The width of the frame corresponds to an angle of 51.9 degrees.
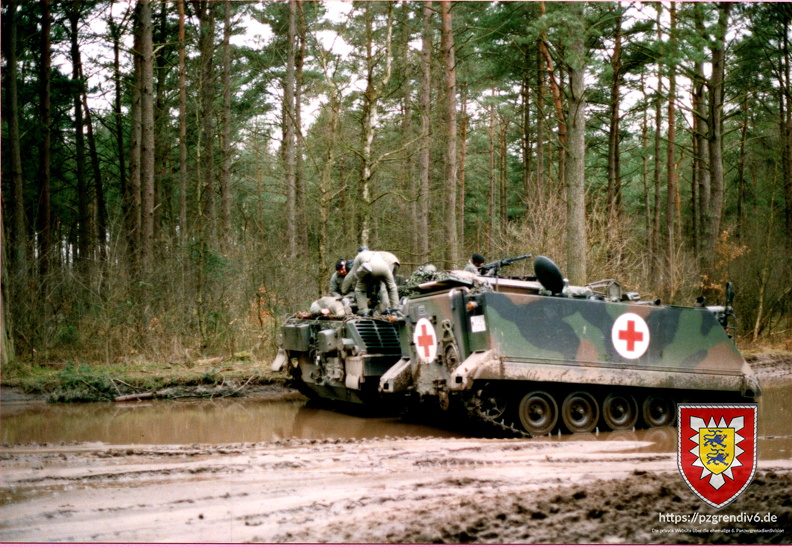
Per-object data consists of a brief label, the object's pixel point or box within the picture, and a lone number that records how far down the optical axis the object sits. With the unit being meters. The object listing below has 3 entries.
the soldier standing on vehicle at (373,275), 11.77
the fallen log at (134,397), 12.47
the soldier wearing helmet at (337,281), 12.87
